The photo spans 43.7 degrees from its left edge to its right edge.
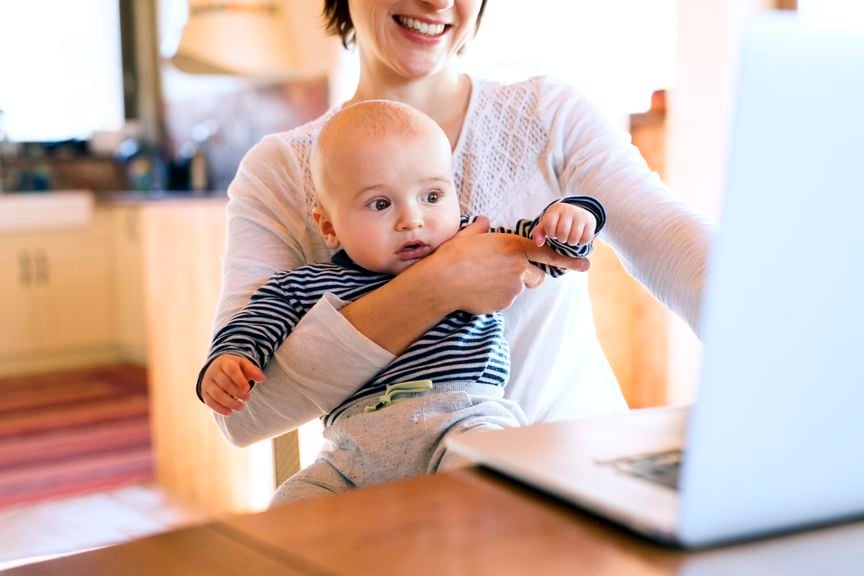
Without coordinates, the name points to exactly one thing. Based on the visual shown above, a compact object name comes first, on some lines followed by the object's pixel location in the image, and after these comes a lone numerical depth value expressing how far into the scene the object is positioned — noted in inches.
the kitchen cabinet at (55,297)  232.5
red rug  157.6
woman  54.2
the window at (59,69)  256.4
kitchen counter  222.6
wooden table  22.8
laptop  20.8
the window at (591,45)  143.6
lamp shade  168.9
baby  46.8
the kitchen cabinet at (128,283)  239.5
